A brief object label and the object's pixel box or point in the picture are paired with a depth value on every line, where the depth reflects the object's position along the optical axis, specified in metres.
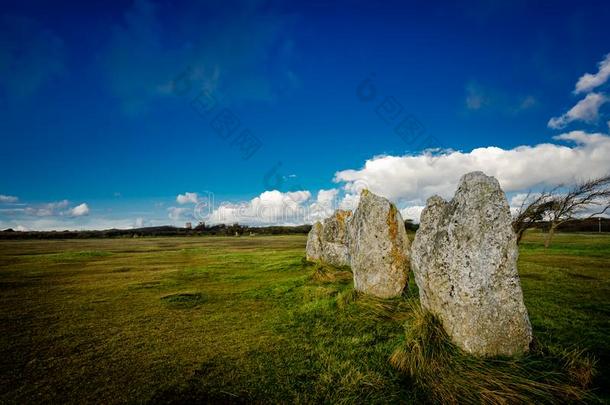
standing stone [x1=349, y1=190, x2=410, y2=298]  10.04
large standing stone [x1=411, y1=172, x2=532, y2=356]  5.48
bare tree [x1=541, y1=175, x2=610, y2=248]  26.17
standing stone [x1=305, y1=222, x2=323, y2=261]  20.55
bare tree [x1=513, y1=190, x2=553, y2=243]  26.98
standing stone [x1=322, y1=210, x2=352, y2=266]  17.98
